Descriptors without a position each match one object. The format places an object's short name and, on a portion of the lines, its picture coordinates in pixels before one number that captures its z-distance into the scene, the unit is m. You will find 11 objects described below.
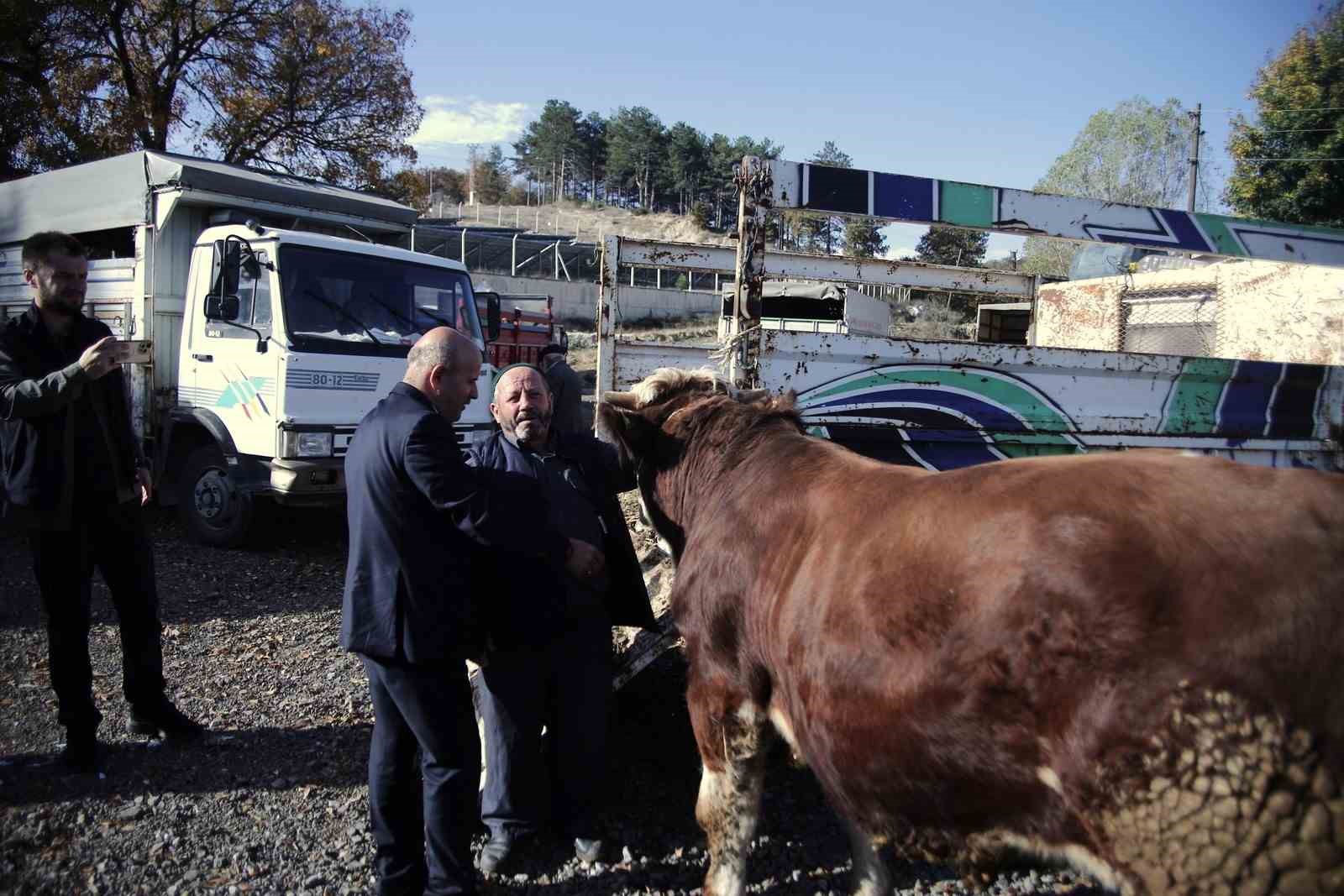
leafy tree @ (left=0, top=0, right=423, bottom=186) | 17.08
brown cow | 1.77
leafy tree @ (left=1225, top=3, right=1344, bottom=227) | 17.81
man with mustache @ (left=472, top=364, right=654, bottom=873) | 3.35
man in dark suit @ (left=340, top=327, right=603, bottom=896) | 2.83
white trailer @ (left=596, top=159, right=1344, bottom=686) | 4.32
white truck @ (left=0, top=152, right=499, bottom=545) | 7.29
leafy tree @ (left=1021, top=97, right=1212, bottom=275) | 35.94
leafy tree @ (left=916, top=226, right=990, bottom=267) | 35.16
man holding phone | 3.83
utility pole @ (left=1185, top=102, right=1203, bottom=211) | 27.53
